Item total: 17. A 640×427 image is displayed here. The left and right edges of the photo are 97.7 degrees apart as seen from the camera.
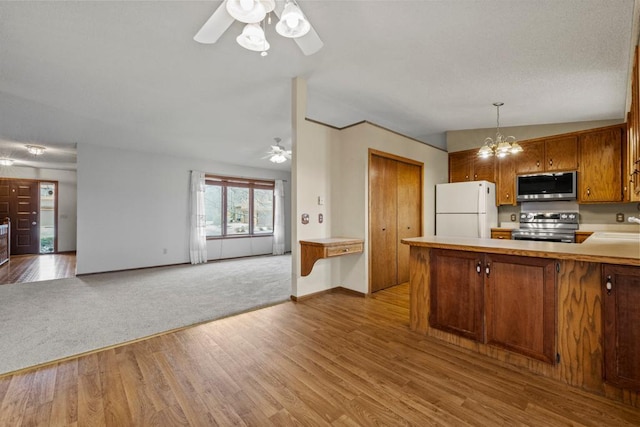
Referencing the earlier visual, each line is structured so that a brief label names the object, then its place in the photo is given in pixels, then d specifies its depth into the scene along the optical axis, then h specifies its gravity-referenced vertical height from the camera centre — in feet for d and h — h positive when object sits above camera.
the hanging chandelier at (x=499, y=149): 12.11 +2.99
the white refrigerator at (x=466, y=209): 15.29 +0.39
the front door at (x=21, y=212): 25.27 +0.40
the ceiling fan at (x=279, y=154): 16.56 +3.74
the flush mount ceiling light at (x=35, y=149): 18.12 +4.46
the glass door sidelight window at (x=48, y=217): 26.27 -0.07
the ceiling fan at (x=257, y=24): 5.42 +4.09
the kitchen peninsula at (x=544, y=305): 5.58 -2.14
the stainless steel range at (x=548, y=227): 14.25 -0.62
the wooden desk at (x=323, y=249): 11.13 -1.36
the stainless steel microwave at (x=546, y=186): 14.24 +1.55
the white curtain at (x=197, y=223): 21.15 -0.53
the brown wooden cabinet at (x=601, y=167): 13.29 +2.39
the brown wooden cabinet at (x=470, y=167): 16.88 +3.04
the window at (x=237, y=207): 23.12 +0.83
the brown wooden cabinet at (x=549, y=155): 14.46 +3.25
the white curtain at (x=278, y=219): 26.03 -0.29
